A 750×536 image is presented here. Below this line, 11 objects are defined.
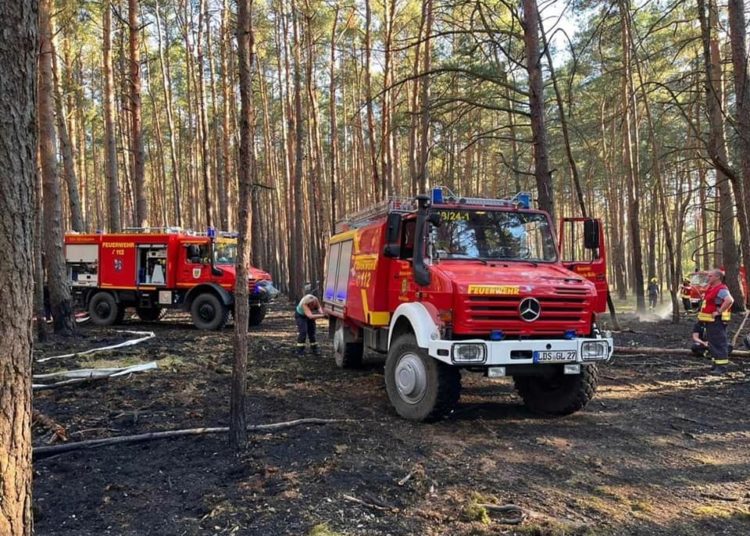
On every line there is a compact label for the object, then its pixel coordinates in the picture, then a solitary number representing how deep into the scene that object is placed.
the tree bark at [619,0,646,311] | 17.64
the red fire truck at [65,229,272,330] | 15.21
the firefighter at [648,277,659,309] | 25.27
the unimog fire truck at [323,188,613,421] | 5.72
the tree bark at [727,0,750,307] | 8.19
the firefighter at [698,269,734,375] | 8.88
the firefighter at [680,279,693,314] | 21.75
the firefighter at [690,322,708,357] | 9.82
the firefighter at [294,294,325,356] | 11.20
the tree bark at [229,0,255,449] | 4.75
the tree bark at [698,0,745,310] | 9.12
